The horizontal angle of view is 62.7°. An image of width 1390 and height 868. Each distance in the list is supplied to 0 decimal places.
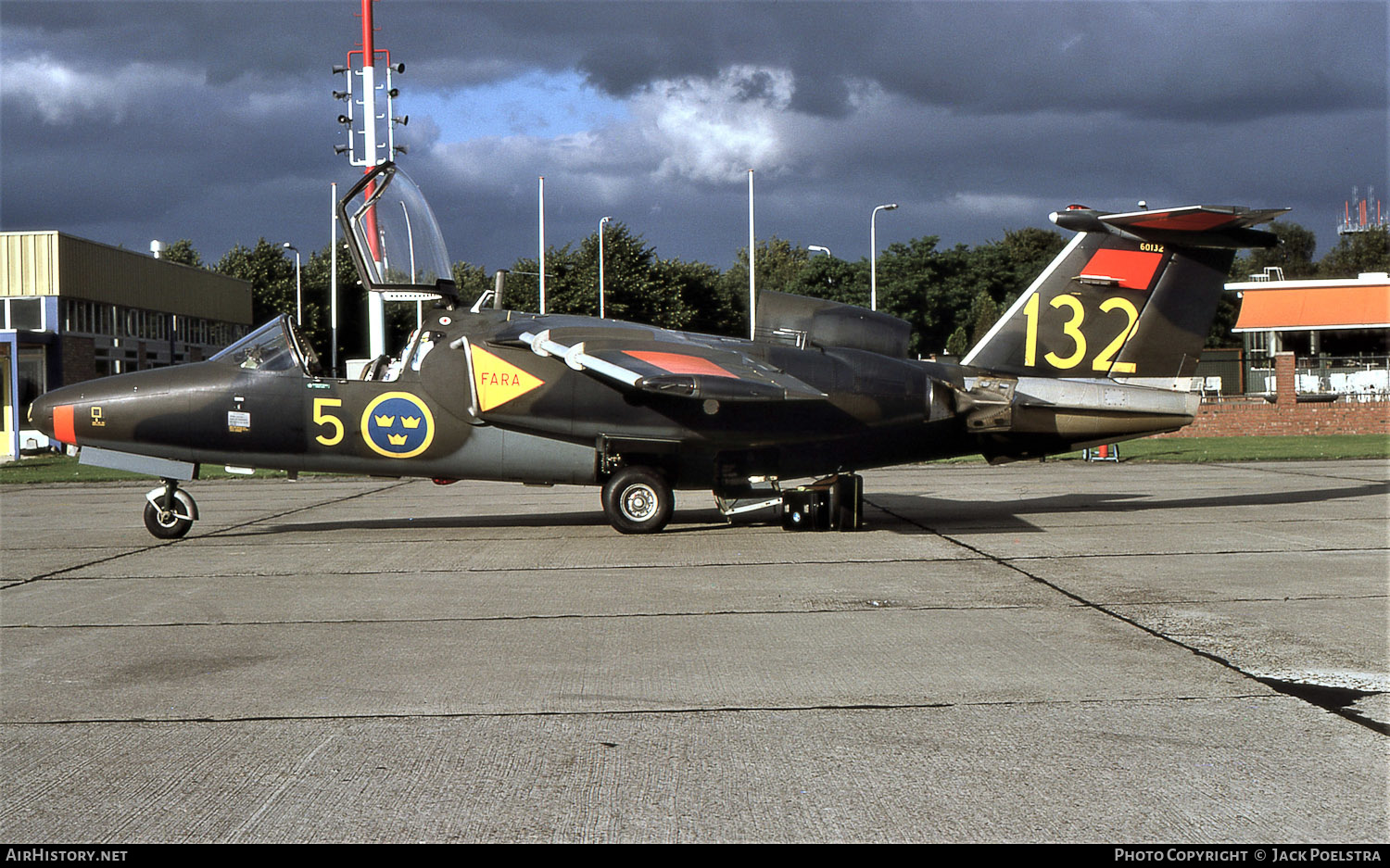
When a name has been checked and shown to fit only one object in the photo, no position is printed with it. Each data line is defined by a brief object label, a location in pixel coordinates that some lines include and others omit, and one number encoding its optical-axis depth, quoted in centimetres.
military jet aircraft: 1253
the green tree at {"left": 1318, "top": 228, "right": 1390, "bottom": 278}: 8244
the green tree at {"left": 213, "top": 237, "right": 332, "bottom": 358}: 6138
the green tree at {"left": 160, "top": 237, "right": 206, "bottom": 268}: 7112
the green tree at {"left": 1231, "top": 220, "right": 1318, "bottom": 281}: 9238
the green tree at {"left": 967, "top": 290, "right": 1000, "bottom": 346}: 4653
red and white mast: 2877
